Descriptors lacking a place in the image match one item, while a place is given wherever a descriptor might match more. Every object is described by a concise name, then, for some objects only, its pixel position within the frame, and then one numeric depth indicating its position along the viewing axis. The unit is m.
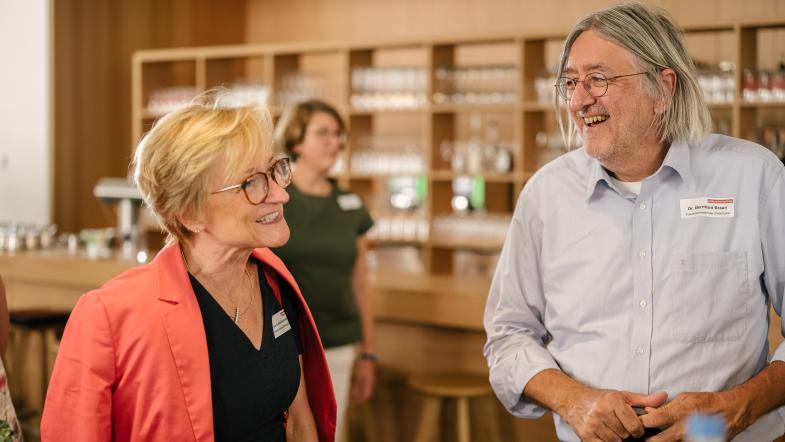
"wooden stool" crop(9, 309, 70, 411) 5.06
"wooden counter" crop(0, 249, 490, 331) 4.39
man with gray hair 1.92
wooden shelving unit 5.43
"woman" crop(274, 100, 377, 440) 3.55
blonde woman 1.74
